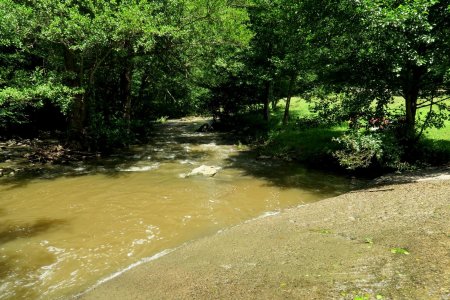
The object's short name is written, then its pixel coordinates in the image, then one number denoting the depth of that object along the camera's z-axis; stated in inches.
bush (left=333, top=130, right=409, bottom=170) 525.3
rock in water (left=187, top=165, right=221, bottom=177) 617.1
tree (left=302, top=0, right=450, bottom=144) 482.0
